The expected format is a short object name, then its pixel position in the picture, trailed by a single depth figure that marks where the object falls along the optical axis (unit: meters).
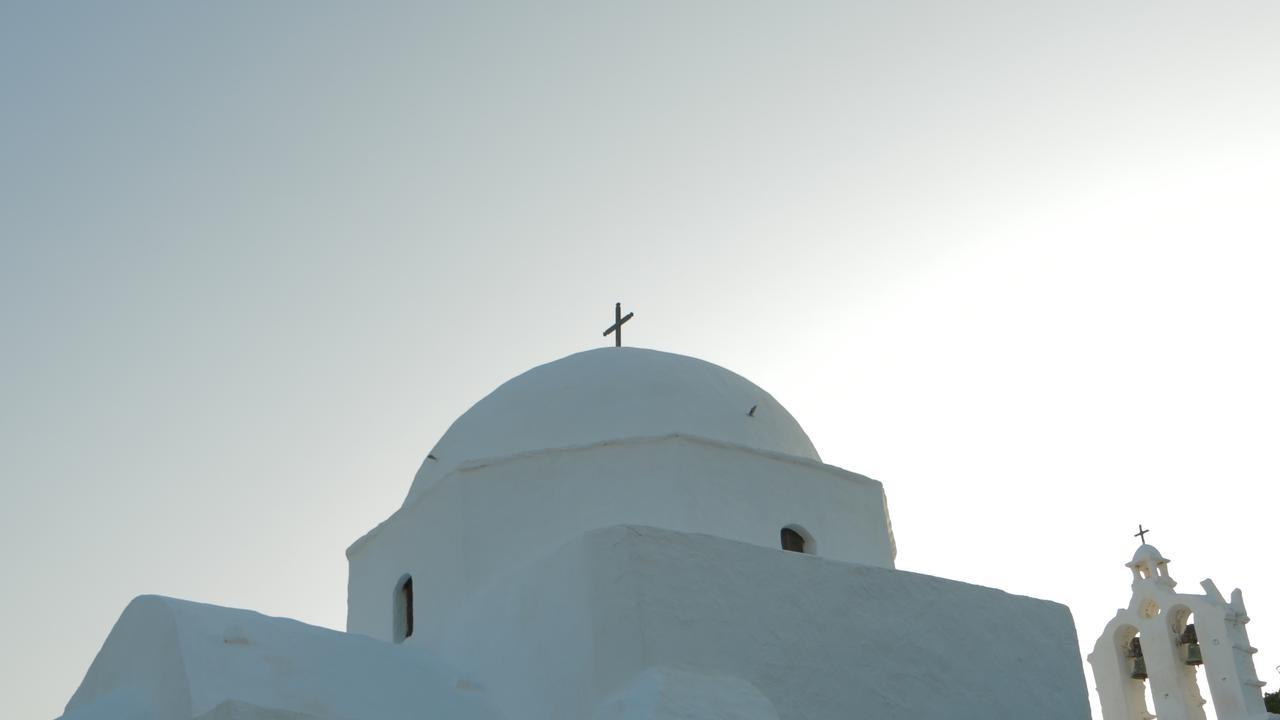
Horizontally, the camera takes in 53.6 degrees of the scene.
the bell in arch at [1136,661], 13.05
